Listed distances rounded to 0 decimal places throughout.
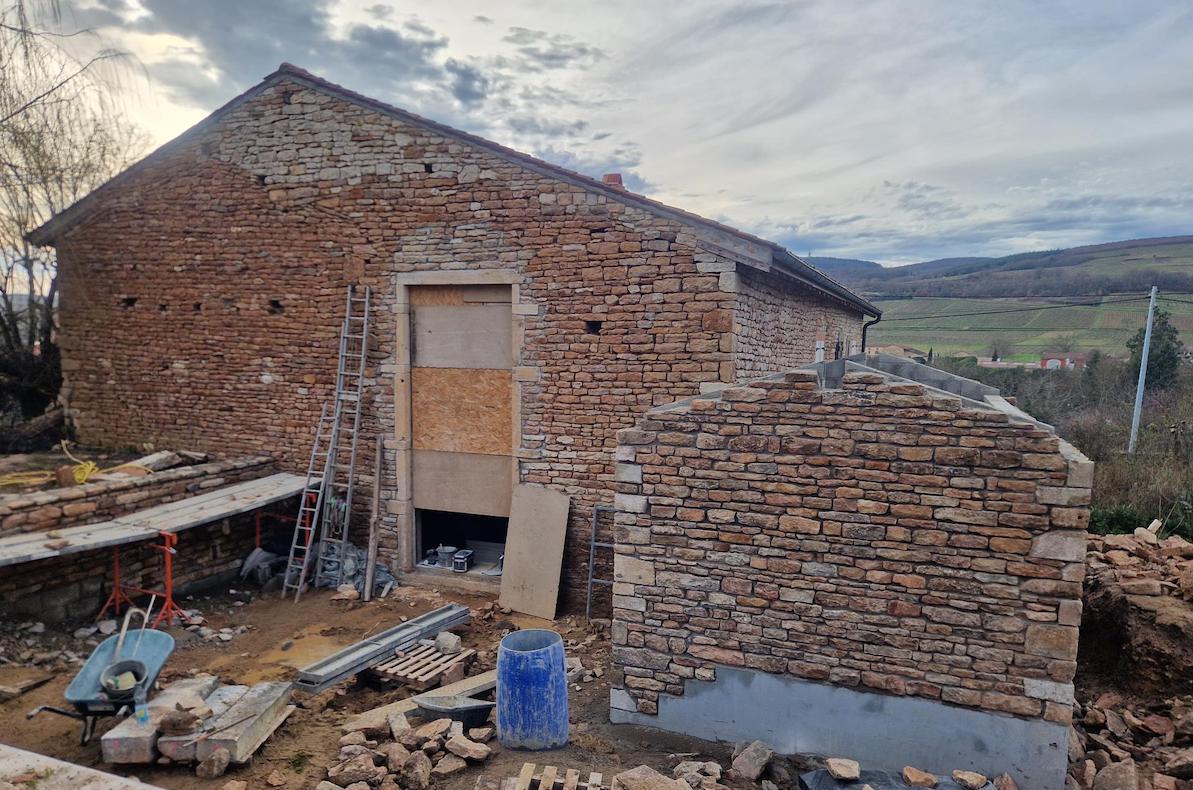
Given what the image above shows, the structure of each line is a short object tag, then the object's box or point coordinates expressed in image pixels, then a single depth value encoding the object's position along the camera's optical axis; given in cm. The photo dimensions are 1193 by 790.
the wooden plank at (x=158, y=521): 646
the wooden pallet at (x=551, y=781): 439
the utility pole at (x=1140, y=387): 1658
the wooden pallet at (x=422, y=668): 648
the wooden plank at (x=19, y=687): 583
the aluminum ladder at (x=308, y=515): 906
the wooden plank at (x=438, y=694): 557
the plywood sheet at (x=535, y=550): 854
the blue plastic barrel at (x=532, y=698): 501
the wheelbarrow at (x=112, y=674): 504
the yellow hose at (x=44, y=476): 852
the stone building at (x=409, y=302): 800
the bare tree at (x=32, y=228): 854
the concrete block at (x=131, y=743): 481
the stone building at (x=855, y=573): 464
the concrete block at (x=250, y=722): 484
